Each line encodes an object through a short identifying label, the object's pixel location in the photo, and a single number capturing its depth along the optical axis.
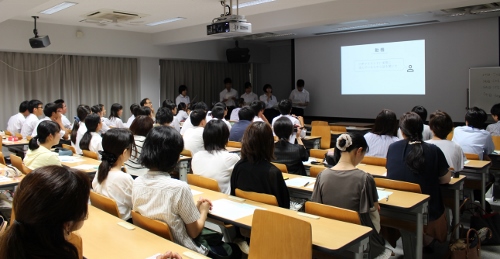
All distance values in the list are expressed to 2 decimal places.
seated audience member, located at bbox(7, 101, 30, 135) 7.75
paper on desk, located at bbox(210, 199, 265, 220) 2.68
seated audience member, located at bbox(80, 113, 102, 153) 5.17
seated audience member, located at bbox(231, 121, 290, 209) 3.01
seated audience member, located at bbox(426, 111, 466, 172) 3.96
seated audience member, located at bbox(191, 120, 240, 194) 3.63
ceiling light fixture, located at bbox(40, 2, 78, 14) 6.79
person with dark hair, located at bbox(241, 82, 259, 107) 11.95
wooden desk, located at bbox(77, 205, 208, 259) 2.11
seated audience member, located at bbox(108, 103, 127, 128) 7.80
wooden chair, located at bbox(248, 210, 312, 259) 2.11
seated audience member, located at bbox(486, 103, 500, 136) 6.02
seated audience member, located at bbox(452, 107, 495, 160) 4.84
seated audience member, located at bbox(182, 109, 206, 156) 5.50
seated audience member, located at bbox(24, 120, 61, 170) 3.95
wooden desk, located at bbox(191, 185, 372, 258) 2.16
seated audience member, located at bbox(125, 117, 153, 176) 4.55
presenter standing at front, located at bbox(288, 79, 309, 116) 11.17
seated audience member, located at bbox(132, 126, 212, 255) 2.38
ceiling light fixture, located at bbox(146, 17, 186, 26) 8.16
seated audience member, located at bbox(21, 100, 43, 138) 7.42
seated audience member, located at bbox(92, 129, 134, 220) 2.89
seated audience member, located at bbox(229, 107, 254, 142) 6.23
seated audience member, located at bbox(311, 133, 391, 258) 2.71
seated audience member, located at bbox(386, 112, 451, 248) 3.37
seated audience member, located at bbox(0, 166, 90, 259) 1.28
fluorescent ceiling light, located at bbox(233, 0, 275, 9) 6.71
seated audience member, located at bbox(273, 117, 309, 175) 4.05
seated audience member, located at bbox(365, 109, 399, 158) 4.31
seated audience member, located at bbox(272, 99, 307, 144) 6.87
